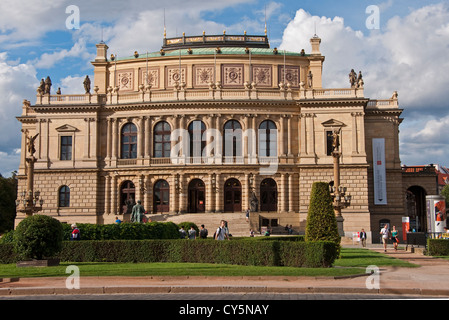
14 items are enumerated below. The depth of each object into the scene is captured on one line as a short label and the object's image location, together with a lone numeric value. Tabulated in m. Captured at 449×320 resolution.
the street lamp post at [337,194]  48.66
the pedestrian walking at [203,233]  41.38
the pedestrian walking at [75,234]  34.91
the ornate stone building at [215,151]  66.88
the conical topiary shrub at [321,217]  32.50
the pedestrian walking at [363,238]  49.84
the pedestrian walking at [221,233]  33.72
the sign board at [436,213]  45.97
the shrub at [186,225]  52.72
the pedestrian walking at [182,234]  44.30
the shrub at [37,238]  28.53
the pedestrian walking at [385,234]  43.30
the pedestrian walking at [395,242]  43.59
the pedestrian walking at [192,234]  39.45
